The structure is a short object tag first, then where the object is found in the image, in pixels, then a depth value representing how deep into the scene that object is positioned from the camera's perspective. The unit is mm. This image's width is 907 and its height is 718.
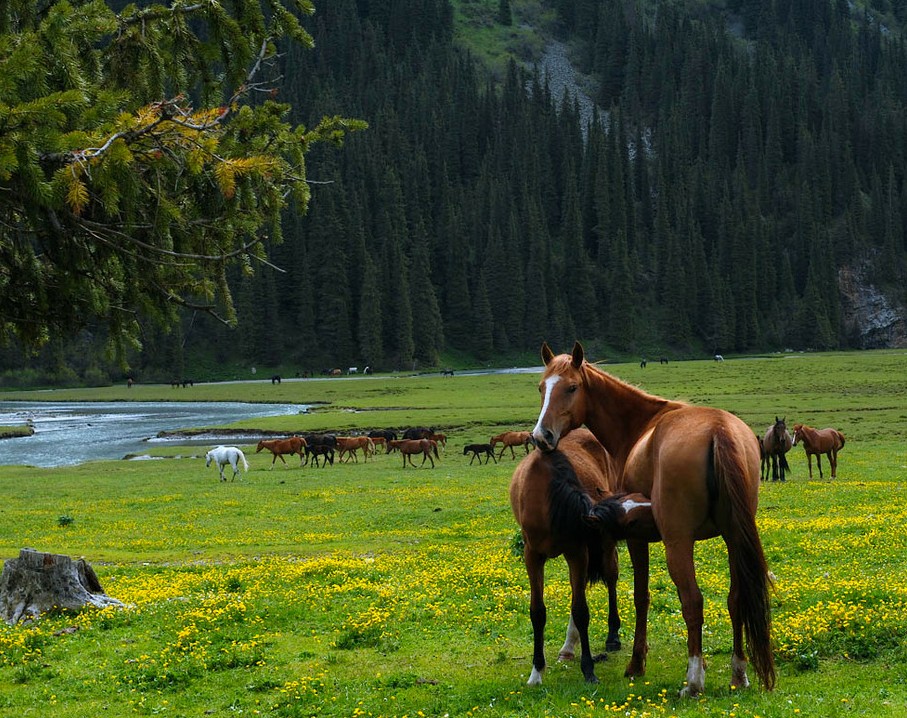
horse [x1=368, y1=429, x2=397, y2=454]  52216
